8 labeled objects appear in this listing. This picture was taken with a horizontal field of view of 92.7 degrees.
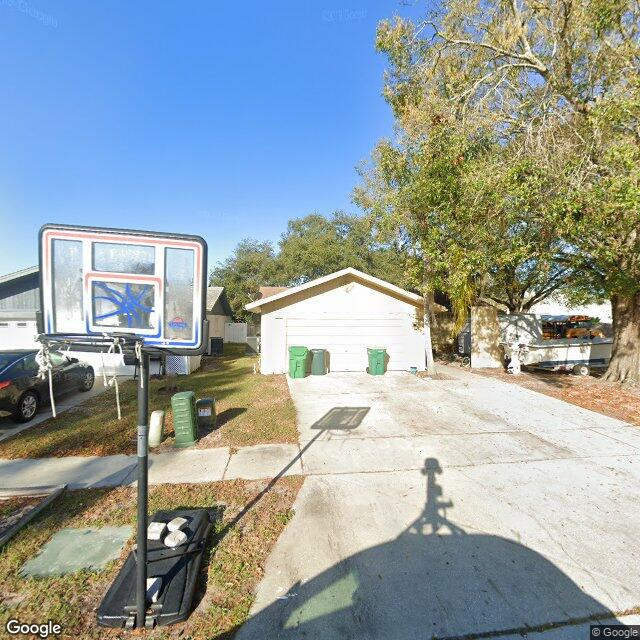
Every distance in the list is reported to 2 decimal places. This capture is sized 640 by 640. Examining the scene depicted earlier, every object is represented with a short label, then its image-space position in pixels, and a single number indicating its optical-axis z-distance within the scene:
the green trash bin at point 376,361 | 11.40
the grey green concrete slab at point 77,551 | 2.78
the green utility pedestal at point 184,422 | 5.37
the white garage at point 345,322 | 11.82
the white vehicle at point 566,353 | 11.96
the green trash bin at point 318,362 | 11.38
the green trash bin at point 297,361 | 10.95
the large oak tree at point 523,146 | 6.85
